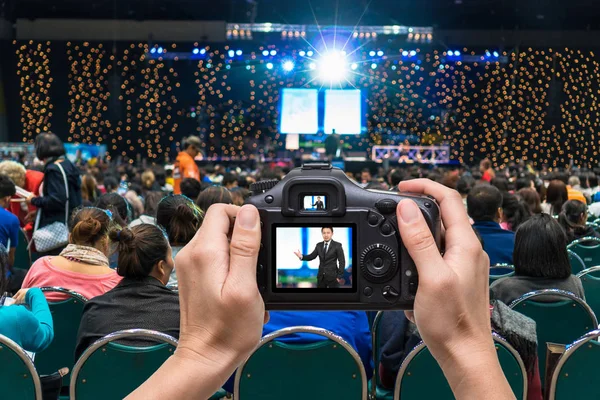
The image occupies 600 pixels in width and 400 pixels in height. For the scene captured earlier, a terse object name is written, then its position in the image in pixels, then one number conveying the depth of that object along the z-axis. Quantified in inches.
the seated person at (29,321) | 87.4
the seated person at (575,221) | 189.3
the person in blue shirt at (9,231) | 170.9
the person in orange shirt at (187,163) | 283.9
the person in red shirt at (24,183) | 221.5
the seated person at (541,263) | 115.7
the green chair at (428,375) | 80.9
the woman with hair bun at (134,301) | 91.0
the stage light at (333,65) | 657.6
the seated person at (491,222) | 163.6
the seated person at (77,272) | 117.0
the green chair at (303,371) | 78.6
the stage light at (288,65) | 678.5
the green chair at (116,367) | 79.2
